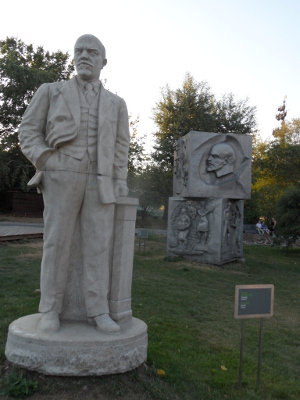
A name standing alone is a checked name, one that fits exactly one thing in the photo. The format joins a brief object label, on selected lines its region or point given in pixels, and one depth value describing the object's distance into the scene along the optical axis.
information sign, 3.82
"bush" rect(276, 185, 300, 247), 15.88
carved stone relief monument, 11.50
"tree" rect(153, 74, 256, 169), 30.19
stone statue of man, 3.58
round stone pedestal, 3.21
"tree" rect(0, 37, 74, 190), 24.48
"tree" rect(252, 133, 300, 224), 25.59
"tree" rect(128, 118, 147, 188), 30.37
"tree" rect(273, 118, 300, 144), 31.69
